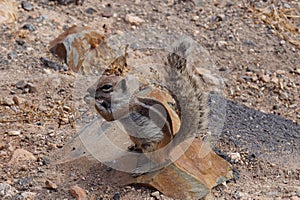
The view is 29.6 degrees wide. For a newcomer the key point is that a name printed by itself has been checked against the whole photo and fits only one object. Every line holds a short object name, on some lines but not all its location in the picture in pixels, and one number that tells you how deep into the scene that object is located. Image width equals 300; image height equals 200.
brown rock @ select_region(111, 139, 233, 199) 3.40
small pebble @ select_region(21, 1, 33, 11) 5.45
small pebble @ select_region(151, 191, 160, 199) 3.42
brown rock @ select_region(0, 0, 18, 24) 5.21
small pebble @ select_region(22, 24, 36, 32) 5.17
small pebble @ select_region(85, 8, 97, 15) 5.63
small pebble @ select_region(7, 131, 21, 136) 3.89
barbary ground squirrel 3.26
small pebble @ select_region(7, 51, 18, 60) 4.80
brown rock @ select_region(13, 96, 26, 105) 4.24
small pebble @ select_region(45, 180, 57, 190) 3.43
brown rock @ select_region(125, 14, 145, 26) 5.59
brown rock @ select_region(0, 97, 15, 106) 4.23
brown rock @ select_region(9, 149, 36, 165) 3.62
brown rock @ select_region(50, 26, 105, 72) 4.84
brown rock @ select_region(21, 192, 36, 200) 3.34
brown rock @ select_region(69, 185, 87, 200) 3.38
